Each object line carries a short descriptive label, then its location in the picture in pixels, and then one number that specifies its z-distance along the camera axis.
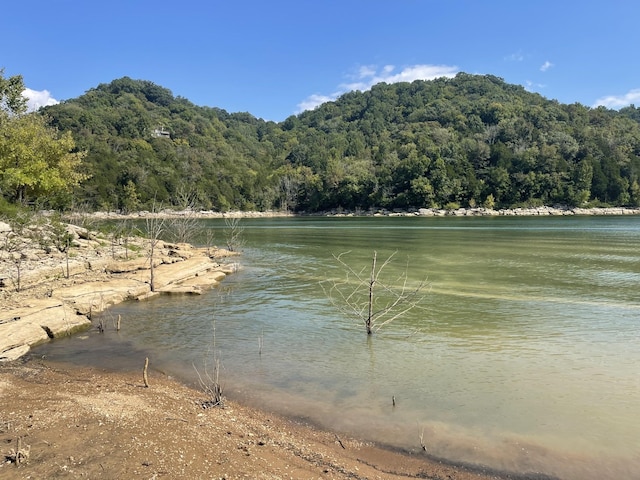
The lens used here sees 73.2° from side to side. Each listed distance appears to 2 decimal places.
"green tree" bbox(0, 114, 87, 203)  28.02
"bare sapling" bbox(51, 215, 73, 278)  22.61
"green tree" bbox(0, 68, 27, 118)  35.28
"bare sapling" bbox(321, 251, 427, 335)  14.06
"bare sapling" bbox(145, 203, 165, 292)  17.94
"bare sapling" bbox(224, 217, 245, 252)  34.97
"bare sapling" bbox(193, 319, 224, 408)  7.58
